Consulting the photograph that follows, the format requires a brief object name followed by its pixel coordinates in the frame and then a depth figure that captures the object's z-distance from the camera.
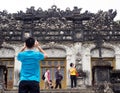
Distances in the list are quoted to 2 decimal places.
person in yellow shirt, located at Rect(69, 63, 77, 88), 11.68
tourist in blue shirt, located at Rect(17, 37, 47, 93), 3.95
